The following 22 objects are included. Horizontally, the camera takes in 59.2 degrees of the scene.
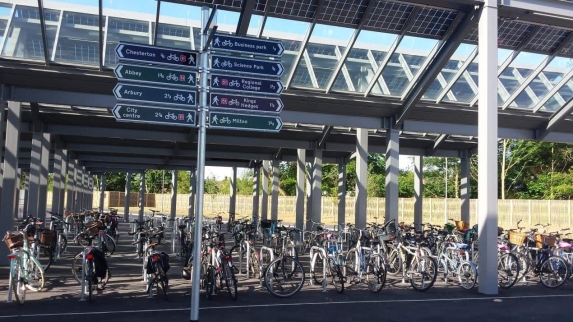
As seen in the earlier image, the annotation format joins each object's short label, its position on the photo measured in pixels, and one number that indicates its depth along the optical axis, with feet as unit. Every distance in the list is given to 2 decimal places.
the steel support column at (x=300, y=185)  53.52
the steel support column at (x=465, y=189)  54.49
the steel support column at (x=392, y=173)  37.70
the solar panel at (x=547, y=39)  31.81
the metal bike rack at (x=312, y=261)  25.23
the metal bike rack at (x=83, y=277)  22.15
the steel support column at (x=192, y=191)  71.08
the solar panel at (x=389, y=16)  28.96
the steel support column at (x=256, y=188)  69.15
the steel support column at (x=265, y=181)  64.21
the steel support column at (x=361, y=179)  40.04
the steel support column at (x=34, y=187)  37.91
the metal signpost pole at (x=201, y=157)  16.30
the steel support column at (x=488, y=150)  25.44
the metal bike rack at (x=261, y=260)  26.00
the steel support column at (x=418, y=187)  53.90
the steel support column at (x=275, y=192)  59.98
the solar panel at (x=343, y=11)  28.48
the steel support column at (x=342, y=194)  55.01
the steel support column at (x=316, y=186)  50.42
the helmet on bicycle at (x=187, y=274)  25.27
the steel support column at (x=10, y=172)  31.42
